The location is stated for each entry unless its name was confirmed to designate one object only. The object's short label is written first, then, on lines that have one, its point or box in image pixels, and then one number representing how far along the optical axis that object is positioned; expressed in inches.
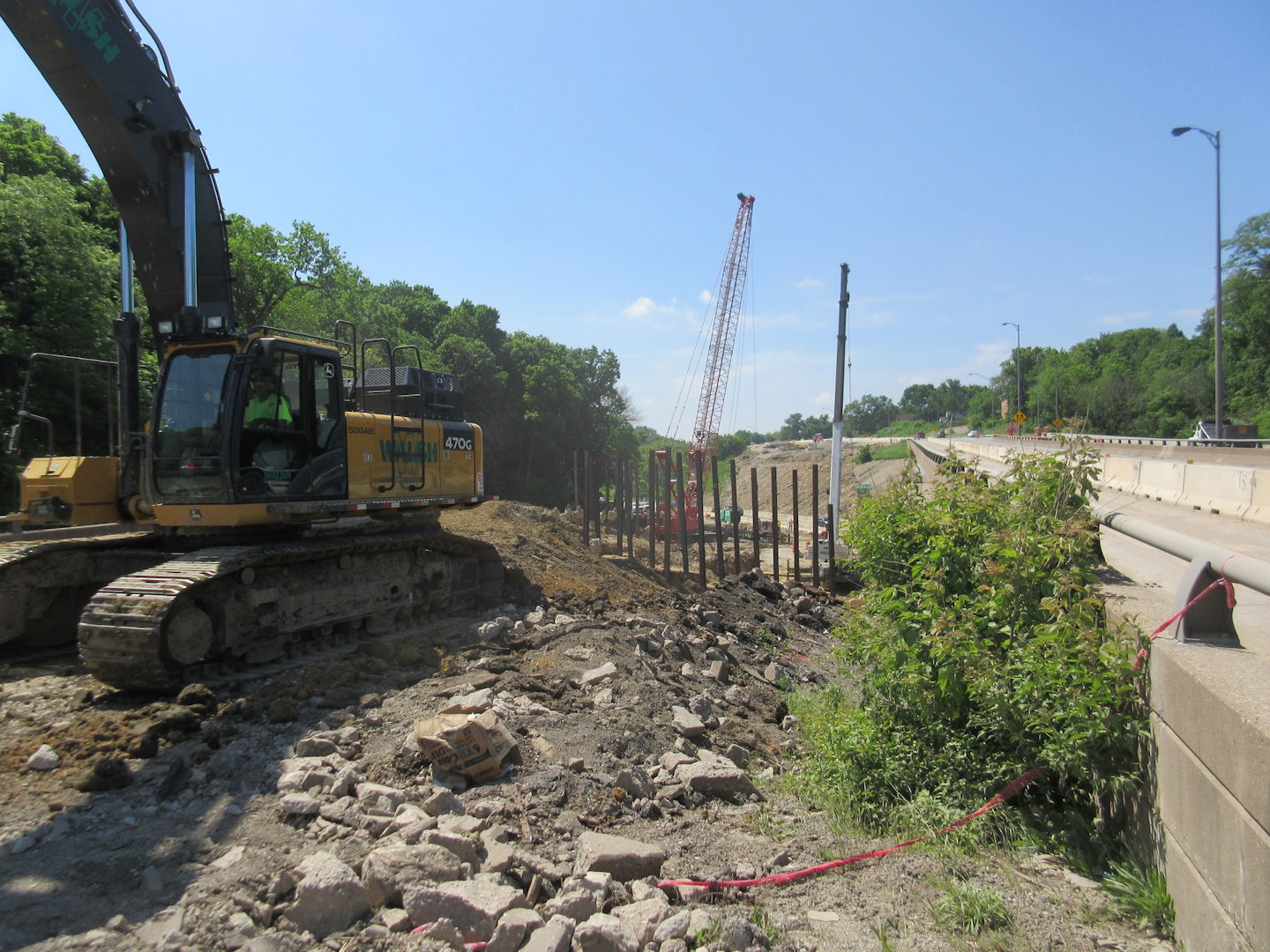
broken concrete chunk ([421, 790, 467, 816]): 181.5
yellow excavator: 263.7
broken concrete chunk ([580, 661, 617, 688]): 294.7
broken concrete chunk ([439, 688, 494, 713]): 224.4
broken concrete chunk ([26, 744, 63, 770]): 197.3
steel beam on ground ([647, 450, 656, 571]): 674.8
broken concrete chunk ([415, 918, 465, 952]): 137.3
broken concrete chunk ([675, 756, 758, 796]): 220.7
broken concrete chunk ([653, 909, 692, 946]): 144.9
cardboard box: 200.7
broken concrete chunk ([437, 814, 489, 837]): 173.5
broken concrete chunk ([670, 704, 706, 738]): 264.2
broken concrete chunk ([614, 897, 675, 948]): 145.9
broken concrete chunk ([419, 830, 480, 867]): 161.3
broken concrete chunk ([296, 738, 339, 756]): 210.1
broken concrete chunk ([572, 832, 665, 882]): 165.3
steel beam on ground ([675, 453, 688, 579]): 640.9
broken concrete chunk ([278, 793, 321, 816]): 177.0
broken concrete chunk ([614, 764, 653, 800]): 209.5
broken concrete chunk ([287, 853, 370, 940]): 140.2
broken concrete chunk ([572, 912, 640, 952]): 139.3
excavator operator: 300.8
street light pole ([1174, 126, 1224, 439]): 988.4
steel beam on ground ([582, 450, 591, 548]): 702.9
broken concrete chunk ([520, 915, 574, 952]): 135.6
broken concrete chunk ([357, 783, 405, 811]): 182.5
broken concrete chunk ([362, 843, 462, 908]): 147.6
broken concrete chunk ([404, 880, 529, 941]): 141.2
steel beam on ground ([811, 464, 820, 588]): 677.9
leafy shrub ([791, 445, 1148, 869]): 159.3
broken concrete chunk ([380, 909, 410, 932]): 140.6
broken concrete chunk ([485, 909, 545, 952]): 137.3
